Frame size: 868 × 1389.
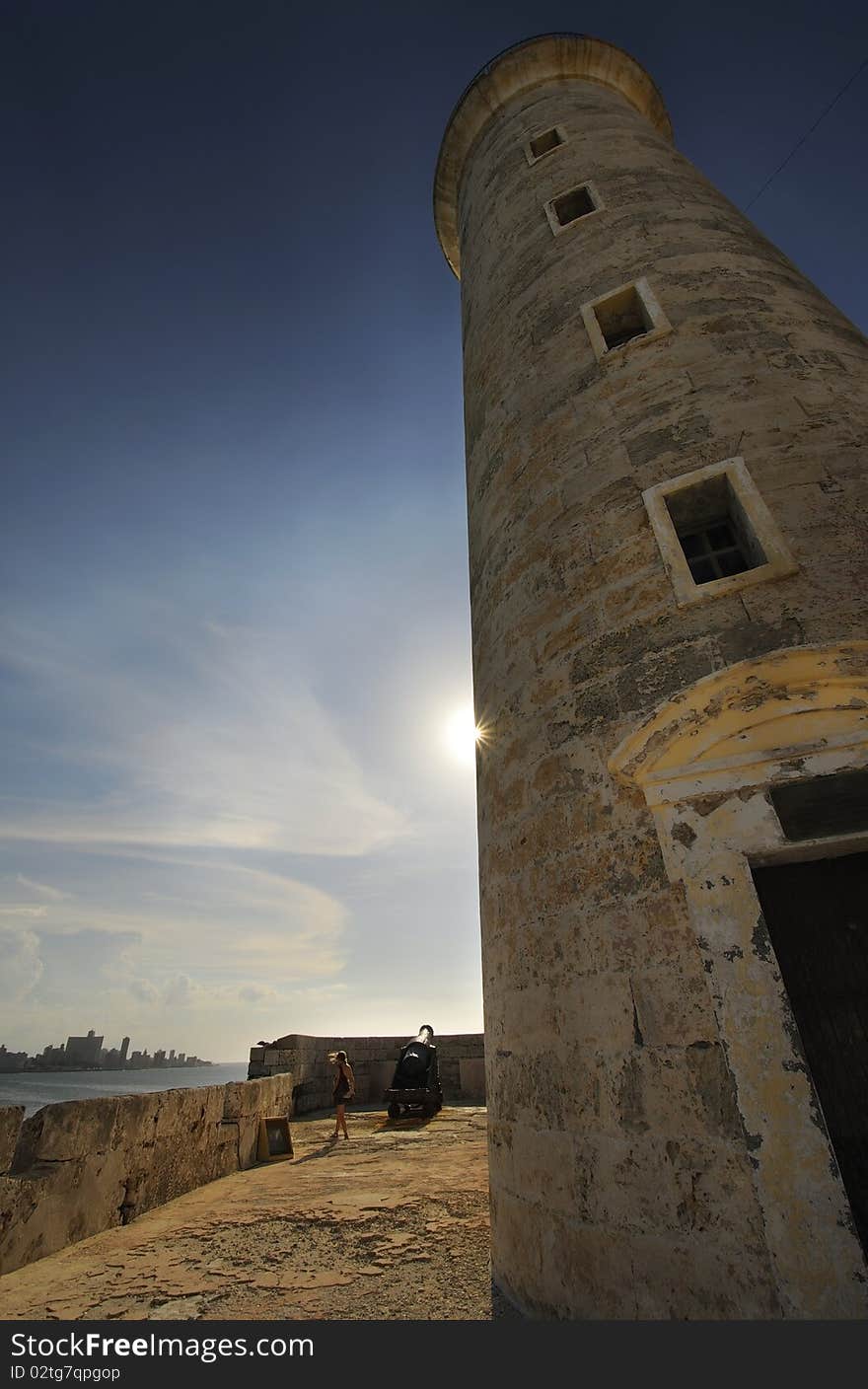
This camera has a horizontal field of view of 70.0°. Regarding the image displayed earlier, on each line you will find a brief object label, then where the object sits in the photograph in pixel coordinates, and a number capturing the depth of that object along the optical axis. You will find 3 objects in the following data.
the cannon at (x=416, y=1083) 10.50
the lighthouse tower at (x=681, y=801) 3.03
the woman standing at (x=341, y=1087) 9.23
